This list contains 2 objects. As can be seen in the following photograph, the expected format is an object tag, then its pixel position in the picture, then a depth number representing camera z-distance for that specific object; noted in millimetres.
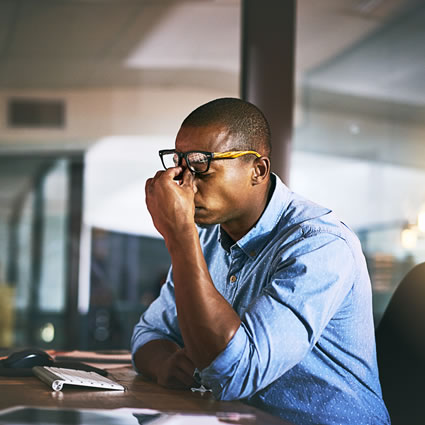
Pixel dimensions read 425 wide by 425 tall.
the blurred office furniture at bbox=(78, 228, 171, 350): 5301
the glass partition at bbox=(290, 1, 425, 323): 4191
